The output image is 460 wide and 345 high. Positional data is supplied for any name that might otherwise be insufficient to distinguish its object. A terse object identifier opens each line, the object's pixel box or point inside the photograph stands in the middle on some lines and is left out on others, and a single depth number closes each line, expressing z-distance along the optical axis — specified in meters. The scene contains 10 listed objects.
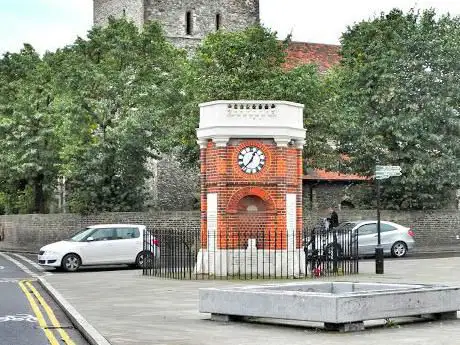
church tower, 61.88
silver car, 36.06
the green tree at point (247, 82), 43.28
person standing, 39.13
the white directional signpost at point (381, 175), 26.28
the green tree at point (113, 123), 42.88
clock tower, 25.97
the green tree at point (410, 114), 42.72
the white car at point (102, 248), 30.31
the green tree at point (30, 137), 48.16
